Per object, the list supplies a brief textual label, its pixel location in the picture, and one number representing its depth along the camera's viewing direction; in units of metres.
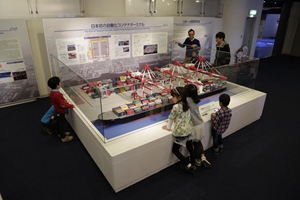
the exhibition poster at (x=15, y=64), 4.09
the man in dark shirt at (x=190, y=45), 4.92
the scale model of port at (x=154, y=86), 2.79
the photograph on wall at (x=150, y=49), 5.49
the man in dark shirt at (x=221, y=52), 4.21
